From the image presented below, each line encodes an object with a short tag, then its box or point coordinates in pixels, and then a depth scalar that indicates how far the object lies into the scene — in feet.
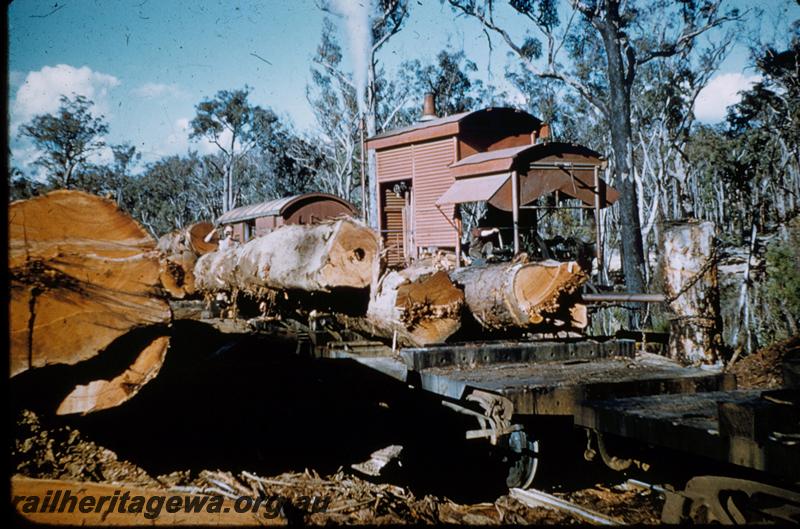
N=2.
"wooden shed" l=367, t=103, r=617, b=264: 50.90
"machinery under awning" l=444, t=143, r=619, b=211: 50.34
